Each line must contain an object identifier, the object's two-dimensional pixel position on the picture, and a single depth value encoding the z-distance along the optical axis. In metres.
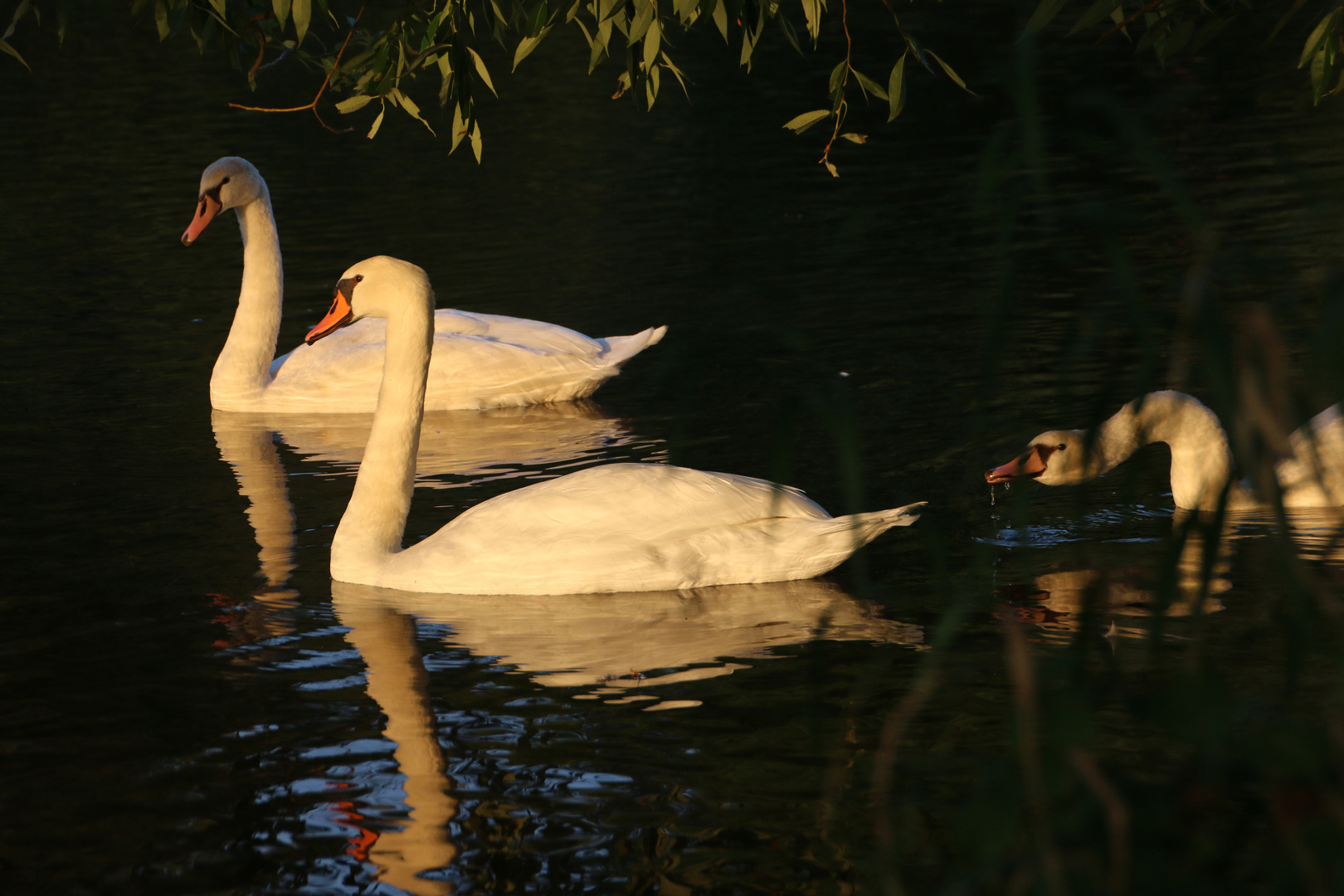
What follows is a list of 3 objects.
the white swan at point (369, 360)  22.28
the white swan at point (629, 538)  13.93
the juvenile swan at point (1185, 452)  14.45
